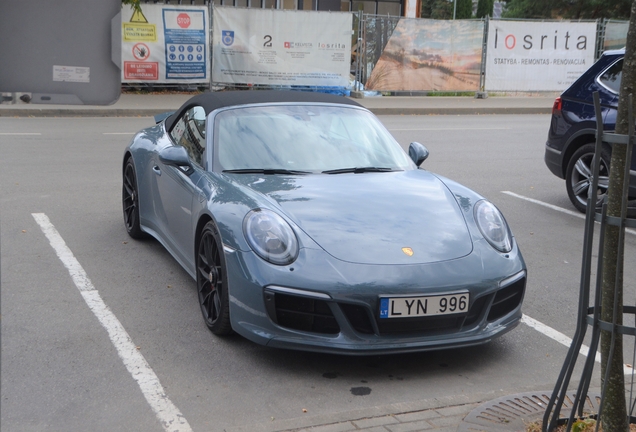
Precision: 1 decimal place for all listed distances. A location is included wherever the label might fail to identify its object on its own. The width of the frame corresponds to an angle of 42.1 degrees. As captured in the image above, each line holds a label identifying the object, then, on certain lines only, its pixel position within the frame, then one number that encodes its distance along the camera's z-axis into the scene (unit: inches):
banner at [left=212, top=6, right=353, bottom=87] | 808.9
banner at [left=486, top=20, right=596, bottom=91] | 903.1
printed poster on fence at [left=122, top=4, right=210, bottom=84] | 780.0
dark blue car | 327.0
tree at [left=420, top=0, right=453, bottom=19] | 2307.7
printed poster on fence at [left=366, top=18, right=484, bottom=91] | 871.7
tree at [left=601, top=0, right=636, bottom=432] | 125.0
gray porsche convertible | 166.4
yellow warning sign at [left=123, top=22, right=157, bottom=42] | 775.7
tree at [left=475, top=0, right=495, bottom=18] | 1759.4
